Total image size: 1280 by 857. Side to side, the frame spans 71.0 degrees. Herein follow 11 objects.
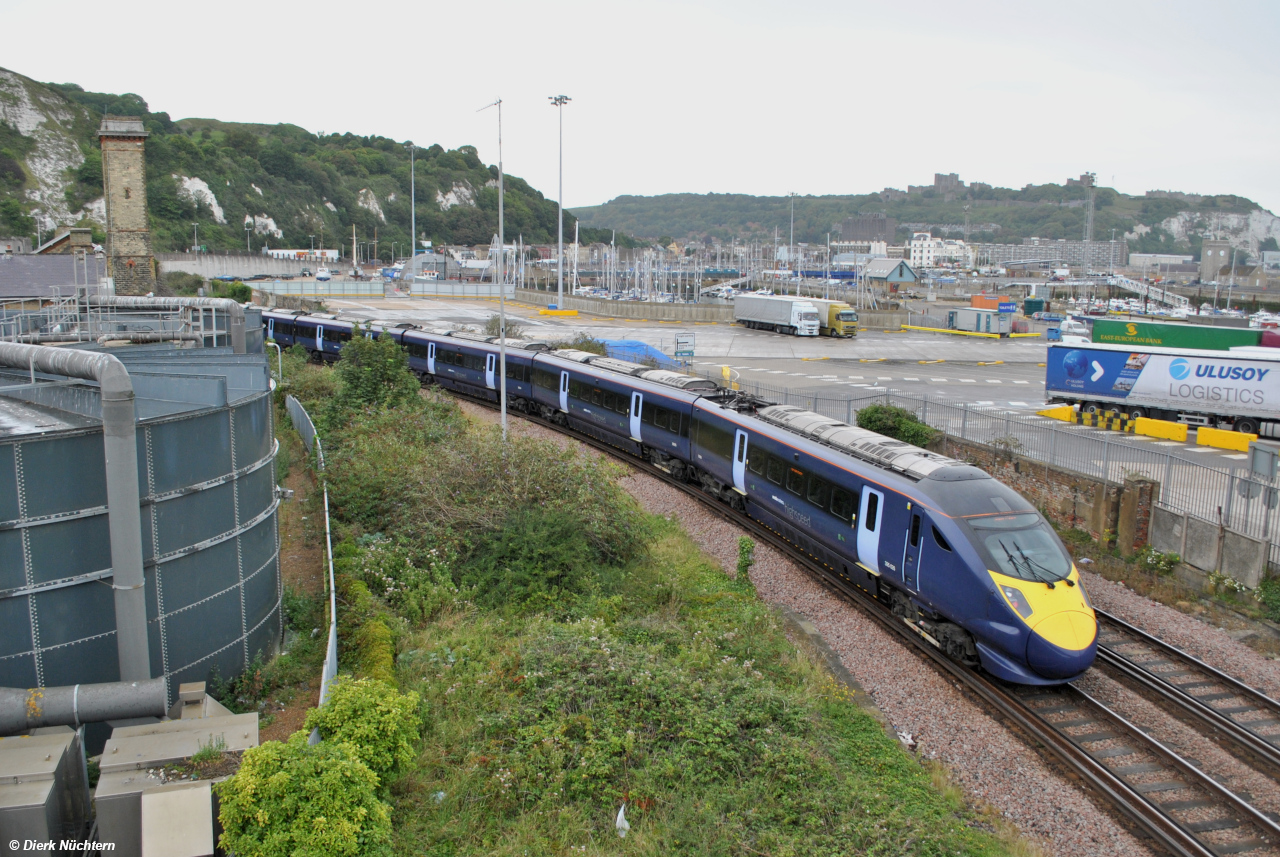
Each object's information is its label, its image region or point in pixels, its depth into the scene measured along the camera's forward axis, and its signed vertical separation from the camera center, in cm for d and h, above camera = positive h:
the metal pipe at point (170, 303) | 2742 -125
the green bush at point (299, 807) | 723 -440
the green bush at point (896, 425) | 2388 -387
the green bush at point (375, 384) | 2498 -320
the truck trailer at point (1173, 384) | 2661 -311
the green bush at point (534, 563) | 1460 -489
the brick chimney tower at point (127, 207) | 4031 +259
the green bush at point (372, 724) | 852 -433
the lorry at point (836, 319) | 5938 -269
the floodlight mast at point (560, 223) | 5460 +348
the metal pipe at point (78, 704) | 825 -409
